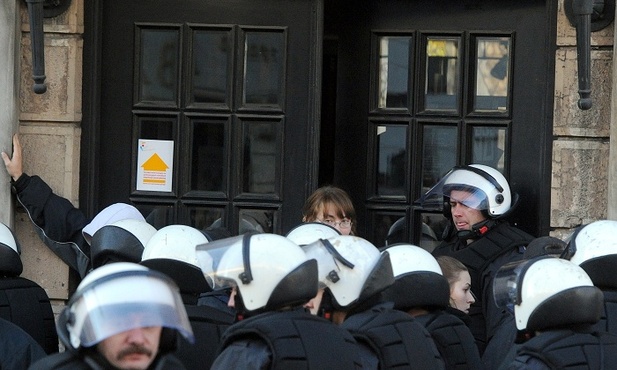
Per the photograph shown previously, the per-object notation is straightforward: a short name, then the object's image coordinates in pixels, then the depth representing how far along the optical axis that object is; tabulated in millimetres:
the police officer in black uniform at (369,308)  8266
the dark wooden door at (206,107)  12983
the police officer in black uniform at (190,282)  8927
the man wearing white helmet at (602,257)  9365
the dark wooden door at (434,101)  12879
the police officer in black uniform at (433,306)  9310
